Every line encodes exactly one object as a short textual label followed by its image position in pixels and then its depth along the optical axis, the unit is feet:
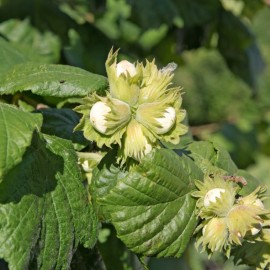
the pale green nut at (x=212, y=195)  1.95
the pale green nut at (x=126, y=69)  1.91
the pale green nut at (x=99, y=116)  1.88
